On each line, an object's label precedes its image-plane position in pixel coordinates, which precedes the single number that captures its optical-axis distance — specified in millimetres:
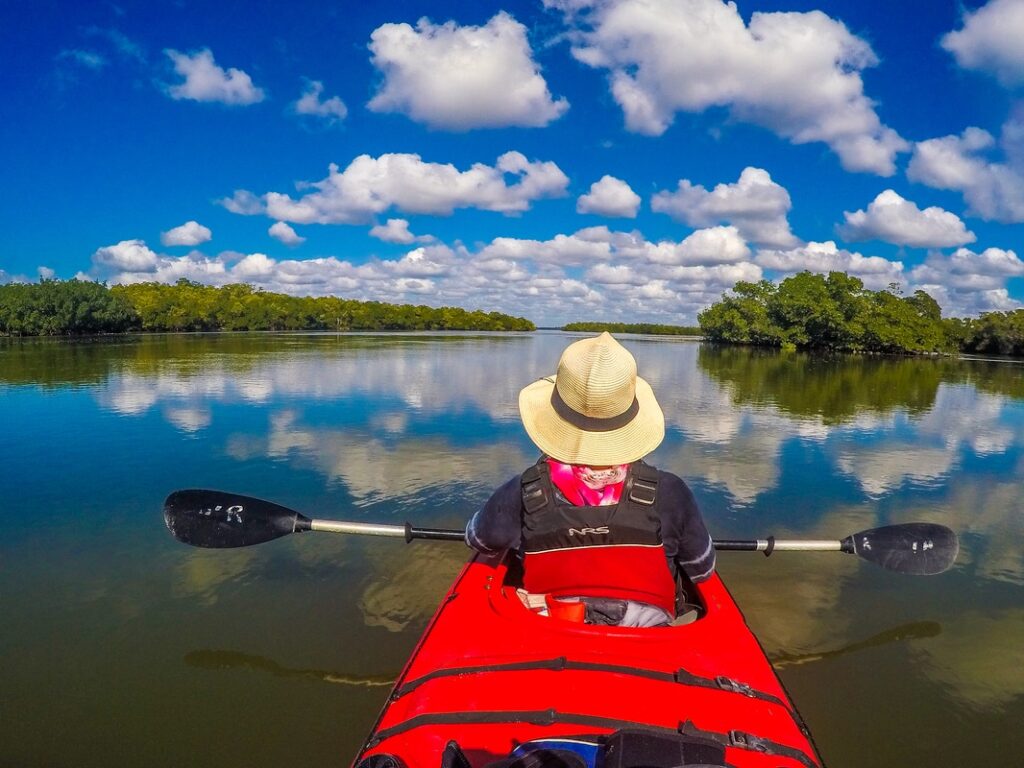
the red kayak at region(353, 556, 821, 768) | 1955
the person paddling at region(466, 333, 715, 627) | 2646
